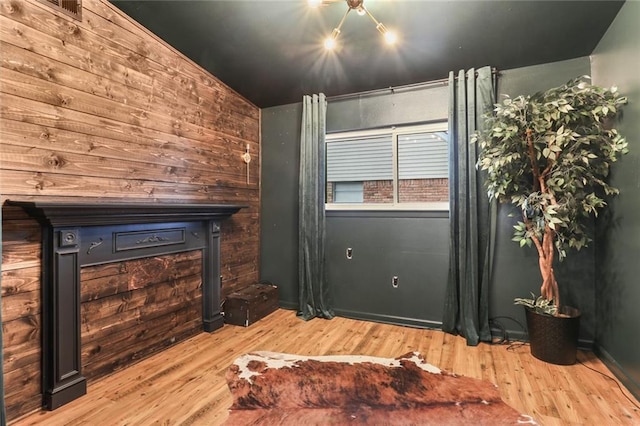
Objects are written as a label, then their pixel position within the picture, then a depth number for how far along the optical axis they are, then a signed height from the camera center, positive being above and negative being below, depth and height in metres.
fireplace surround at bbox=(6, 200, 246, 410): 1.87 -0.29
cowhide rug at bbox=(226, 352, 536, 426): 1.76 -1.14
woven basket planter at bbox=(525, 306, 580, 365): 2.32 -0.92
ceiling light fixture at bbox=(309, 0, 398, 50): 2.04 +1.32
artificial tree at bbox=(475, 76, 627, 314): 2.18 +0.39
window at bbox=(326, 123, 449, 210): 3.24 +0.48
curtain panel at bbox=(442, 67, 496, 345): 2.80 -0.01
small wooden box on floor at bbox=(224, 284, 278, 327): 3.18 -0.98
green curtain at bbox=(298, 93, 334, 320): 3.46 +0.02
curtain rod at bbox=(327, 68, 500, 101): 3.04 +1.27
